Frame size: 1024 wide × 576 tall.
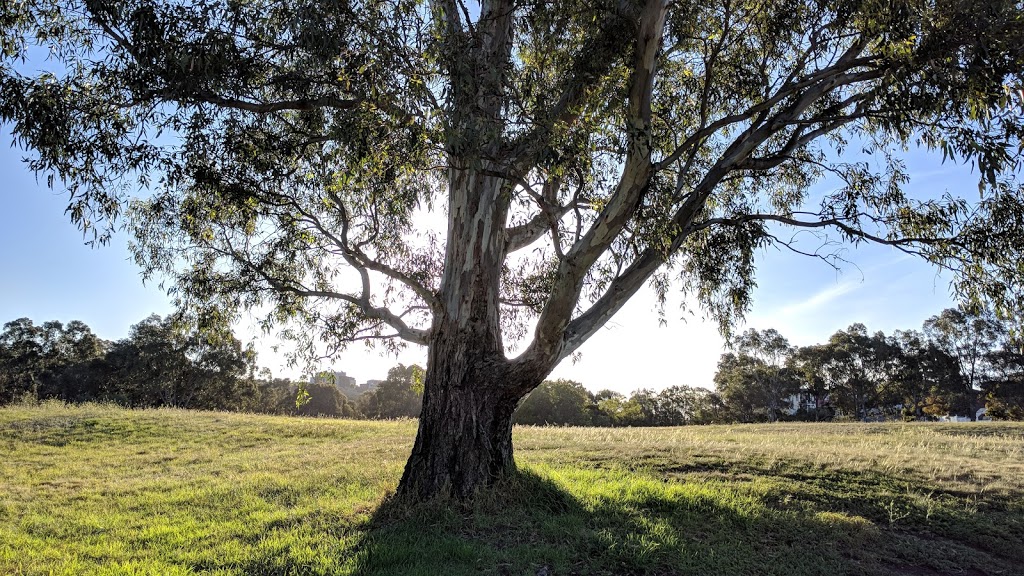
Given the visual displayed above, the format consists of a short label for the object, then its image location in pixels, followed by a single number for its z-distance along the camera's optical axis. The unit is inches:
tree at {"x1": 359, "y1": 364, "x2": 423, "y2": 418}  1959.9
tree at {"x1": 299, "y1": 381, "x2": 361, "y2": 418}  1946.4
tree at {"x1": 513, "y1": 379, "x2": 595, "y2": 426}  1567.4
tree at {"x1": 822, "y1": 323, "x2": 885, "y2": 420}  1672.0
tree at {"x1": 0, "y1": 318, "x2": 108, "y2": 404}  1520.7
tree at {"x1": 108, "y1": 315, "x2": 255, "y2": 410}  1449.3
